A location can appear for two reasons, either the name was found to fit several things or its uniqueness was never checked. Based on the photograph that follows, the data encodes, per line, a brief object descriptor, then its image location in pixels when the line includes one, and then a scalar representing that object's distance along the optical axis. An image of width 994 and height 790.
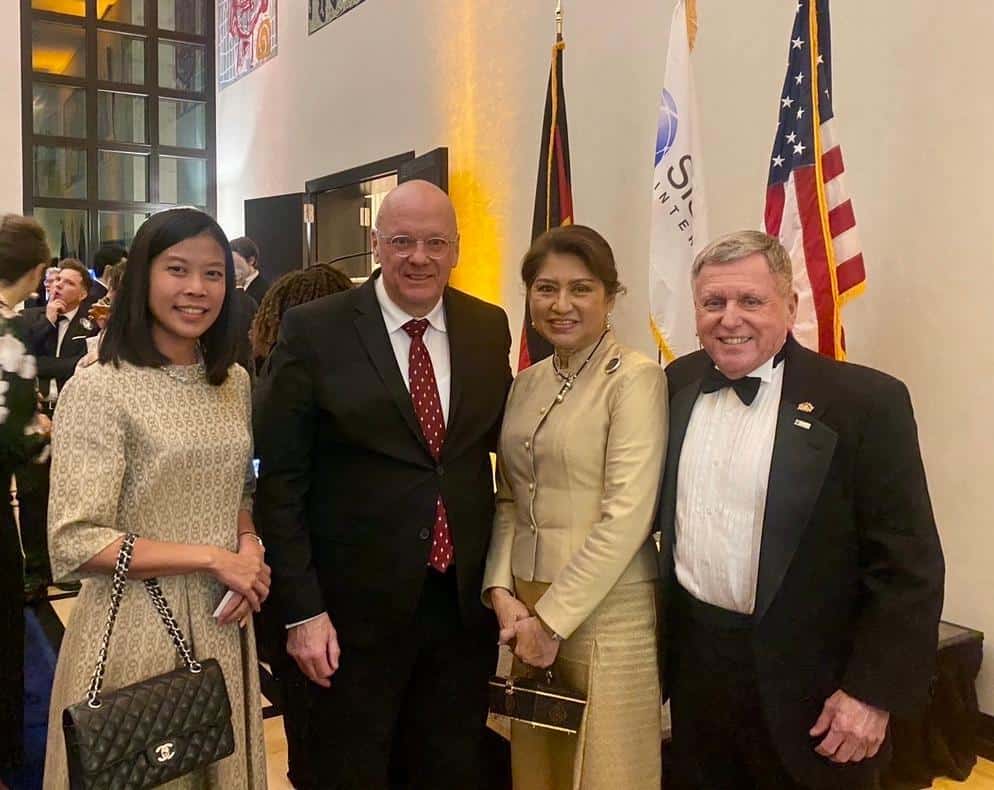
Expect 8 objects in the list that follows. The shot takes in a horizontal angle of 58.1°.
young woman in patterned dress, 1.56
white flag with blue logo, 3.54
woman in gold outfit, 1.76
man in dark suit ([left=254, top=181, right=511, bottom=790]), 1.86
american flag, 2.93
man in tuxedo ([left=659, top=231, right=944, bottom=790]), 1.57
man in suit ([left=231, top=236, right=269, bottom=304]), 5.25
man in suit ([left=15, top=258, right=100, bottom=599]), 4.44
